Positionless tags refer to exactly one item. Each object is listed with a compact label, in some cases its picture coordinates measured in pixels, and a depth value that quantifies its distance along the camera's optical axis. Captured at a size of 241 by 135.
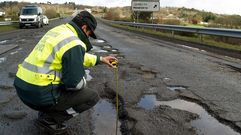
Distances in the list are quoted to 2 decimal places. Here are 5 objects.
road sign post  17.93
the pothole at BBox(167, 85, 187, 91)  3.67
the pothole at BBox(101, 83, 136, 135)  2.37
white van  18.08
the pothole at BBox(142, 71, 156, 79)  4.29
